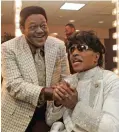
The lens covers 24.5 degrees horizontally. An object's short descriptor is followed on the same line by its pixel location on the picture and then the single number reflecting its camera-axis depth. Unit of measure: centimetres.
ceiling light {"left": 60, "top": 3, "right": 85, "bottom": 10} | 538
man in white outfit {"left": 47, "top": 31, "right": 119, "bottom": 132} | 111
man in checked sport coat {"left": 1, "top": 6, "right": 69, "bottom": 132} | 130
